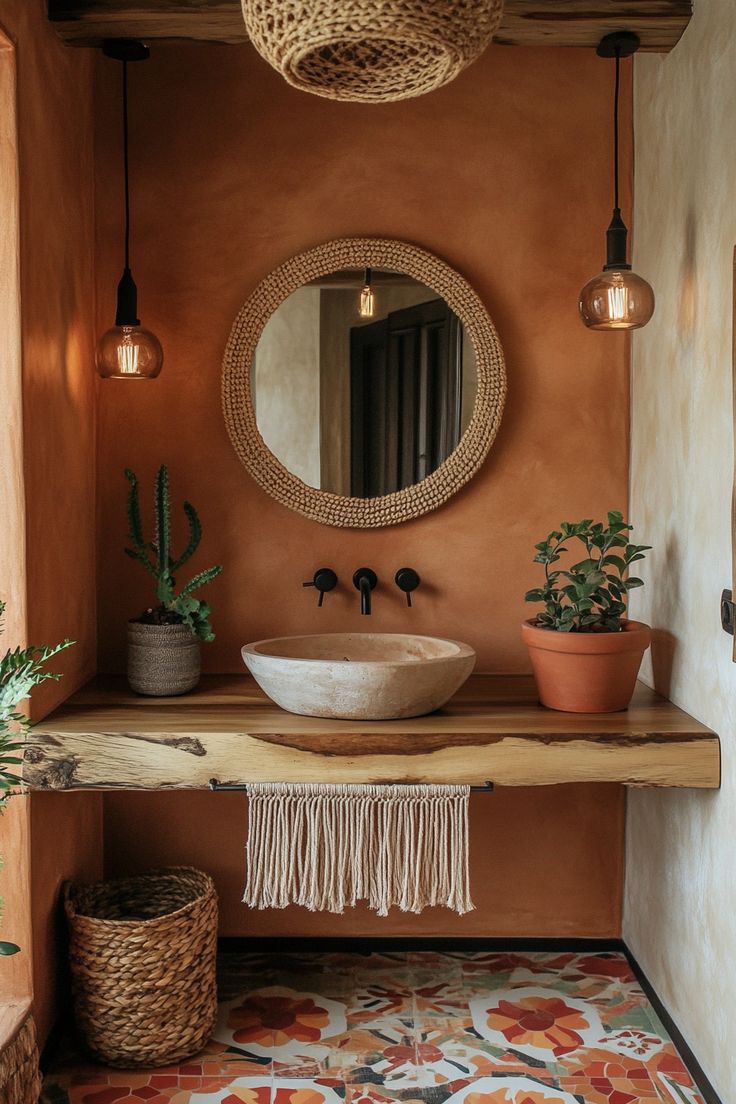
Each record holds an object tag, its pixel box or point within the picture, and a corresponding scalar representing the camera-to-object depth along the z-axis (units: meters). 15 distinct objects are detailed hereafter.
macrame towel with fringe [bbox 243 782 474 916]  2.27
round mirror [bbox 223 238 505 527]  2.81
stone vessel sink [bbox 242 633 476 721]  2.25
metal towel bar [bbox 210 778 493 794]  2.25
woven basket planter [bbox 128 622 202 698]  2.56
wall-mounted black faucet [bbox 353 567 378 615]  2.83
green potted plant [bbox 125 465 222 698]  2.56
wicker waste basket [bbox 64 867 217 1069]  2.36
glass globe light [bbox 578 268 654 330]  2.38
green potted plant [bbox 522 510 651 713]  2.38
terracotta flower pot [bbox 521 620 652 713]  2.38
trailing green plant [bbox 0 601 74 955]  1.59
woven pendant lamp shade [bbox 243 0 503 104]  1.23
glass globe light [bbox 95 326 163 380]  2.56
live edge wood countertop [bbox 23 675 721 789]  2.24
